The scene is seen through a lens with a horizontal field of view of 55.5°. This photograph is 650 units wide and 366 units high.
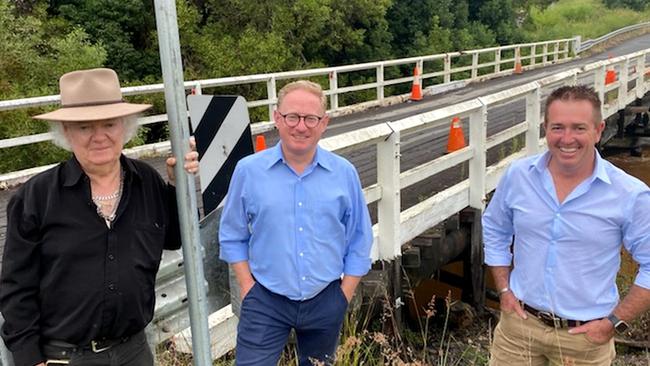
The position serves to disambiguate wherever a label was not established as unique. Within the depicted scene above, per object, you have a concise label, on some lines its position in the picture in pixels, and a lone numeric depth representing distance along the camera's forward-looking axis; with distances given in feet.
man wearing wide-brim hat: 6.89
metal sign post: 5.79
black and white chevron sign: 10.76
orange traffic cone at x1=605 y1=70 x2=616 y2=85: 48.37
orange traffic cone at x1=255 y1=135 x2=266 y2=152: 24.03
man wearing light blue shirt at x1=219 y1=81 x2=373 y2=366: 9.03
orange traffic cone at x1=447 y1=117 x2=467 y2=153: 26.71
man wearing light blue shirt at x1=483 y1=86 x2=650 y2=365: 8.42
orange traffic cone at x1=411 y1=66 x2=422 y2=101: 56.03
